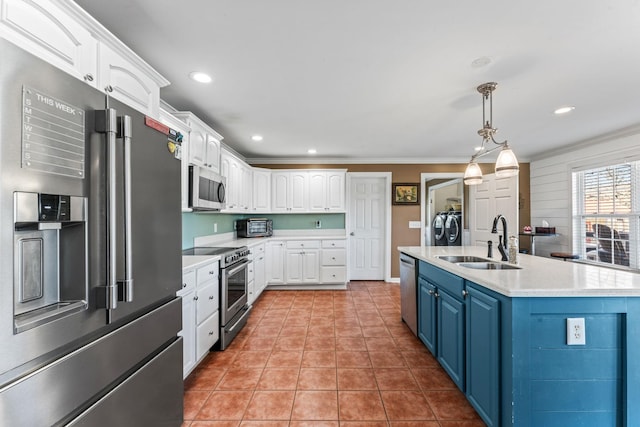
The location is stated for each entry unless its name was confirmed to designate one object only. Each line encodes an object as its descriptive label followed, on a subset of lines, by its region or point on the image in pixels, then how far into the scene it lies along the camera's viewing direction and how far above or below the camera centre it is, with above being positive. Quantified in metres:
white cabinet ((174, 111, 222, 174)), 2.58 +0.74
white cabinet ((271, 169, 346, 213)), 4.97 +0.42
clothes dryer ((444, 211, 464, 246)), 6.55 -0.38
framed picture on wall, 5.28 +0.37
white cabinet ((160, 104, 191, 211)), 2.34 +0.53
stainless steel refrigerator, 0.73 -0.13
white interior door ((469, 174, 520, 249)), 3.76 +0.11
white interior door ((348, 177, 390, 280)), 5.40 -0.31
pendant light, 2.28 +0.50
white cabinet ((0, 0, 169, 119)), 1.05 +0.78
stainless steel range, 2.62 -0.79
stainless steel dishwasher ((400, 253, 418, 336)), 2.78 -0.86
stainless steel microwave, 2.50 +0.24
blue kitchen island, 1.37 -0.72
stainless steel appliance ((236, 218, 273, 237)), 4.60 -0.24
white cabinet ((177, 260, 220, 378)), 2.02 -0.80
